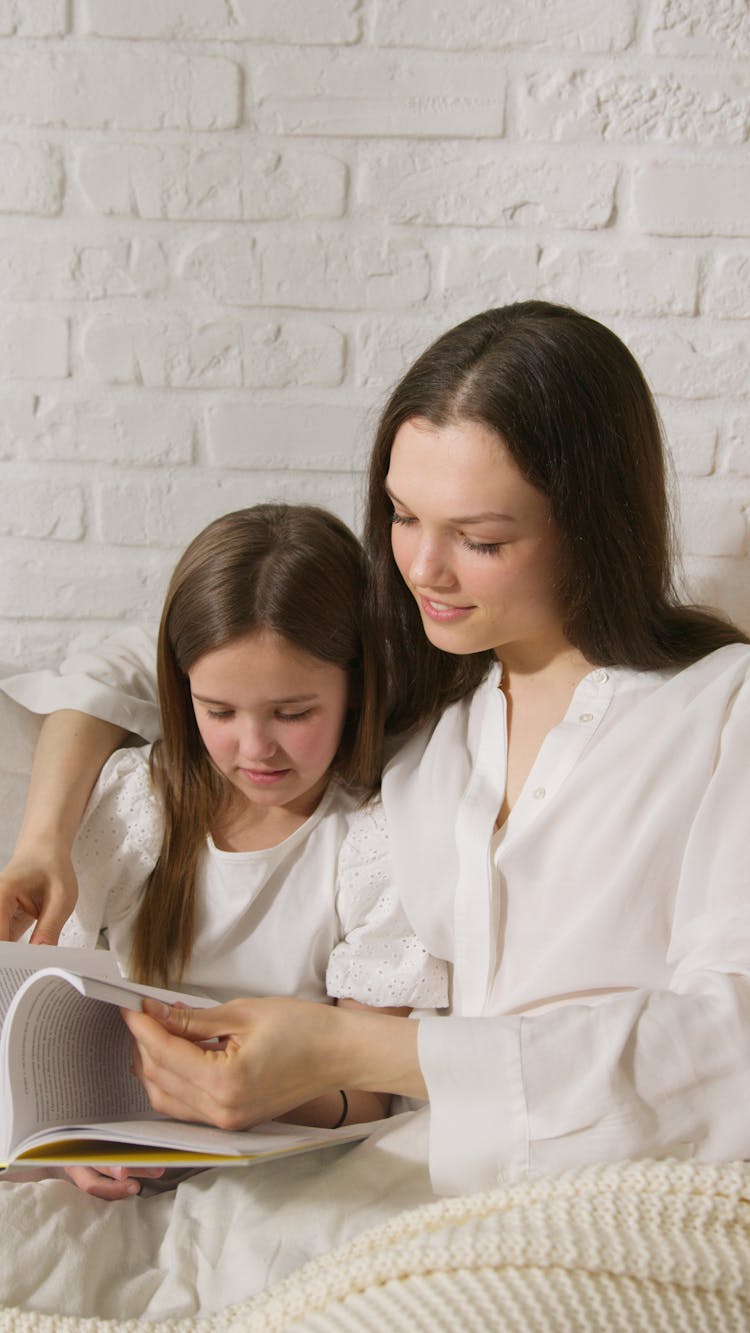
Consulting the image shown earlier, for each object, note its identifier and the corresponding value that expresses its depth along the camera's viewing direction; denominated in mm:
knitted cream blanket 843
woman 1025
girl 1290
